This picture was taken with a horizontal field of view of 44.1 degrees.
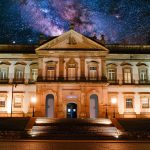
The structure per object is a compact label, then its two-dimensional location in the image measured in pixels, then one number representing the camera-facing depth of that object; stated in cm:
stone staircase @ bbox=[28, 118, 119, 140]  1659
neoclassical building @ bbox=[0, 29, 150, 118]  2404
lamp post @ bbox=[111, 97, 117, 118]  2438
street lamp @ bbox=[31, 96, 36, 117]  2408
